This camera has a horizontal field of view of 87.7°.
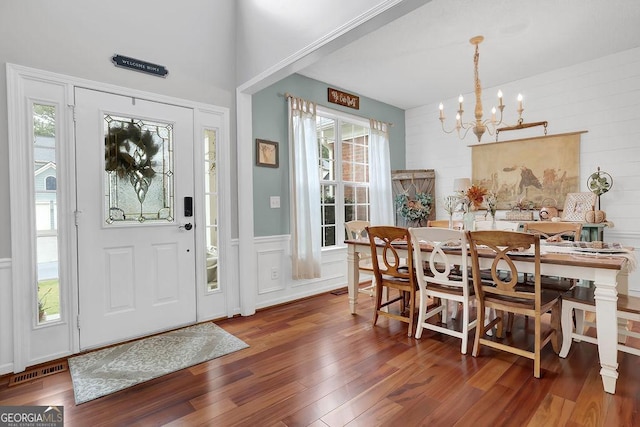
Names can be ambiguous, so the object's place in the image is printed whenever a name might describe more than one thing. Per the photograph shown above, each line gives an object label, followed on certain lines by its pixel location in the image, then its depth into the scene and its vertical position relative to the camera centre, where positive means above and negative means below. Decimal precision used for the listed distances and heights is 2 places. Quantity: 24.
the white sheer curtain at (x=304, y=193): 4.03 +0.22
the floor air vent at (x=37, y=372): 2.26 -1.11
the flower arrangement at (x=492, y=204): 2.92 +0.02
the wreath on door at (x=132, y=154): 2.80 +0.52
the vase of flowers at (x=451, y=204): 3.11 +0.04
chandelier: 3.13 +0.95
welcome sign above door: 2.79 +1.29
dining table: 1.99 -0.44
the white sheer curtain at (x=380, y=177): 5.20 +0.52
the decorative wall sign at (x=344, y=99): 4.62 +1.60
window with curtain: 4.69 +0.58
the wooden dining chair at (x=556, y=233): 2.62 -0.26
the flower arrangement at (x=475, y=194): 2.98 +0.12
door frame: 2.35 +0.01
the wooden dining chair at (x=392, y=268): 2.86 -0.53
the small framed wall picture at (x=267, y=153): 3.79 +0.67
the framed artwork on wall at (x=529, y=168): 4.23 +0.52
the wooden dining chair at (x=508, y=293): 2.19 -0.61
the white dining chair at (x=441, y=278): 2.54 -0.59
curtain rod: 4.06 +1.42
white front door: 2.68 -0.03
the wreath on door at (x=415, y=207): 5.38 +0.03
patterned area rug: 2.19 -1.10
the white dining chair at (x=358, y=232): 3.93 -0.27
